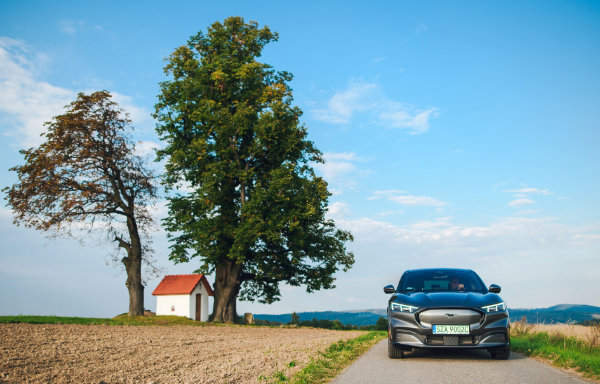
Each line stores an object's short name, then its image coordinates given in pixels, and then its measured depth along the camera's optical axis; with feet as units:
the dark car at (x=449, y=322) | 29.37
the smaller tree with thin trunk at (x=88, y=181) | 90.33
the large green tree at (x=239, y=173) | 87.81
